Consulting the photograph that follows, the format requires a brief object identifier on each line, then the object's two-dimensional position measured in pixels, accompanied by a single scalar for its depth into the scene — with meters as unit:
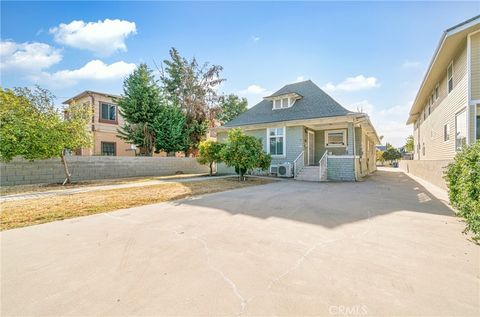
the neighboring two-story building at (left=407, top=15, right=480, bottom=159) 7.71
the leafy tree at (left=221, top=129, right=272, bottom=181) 11.14
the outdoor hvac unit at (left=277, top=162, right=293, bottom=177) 13.73
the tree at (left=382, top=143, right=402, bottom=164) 41.09
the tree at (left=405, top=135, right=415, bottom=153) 37.74
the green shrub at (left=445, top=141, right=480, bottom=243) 3.27
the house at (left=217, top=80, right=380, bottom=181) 12.66
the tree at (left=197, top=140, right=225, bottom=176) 14.30
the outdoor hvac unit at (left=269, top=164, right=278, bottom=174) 14.30
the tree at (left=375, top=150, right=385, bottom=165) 42.91
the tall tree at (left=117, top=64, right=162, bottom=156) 17.92
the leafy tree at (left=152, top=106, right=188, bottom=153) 18.66
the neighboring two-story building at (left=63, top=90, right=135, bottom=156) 19.48
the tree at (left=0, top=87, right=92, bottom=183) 8.59
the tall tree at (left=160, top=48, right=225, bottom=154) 21.83
